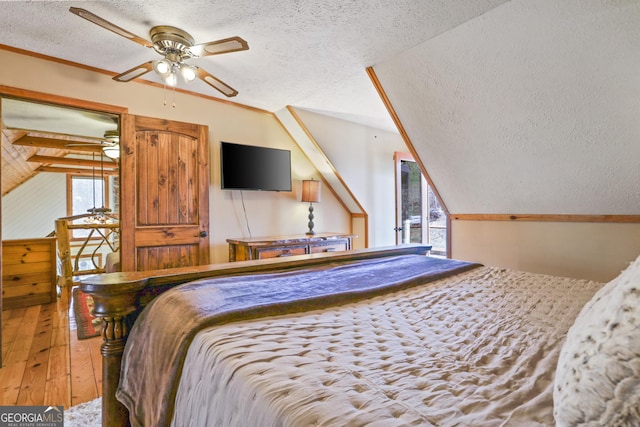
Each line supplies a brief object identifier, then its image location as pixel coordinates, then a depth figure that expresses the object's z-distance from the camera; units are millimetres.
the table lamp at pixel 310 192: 4070
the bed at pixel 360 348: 549
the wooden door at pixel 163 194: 2850
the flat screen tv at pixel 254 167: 3459
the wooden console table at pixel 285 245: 3230
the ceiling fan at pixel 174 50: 1990
